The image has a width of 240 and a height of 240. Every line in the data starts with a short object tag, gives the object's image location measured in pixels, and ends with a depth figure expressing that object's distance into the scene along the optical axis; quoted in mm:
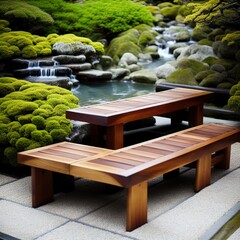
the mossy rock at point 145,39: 19906
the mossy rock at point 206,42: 16911
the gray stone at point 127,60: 17466
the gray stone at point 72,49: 14227
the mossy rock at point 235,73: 11534
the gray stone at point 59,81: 10578
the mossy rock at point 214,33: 17266
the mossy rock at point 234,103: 8719
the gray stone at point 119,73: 16500
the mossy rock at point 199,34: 19594
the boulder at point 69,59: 13906
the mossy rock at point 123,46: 18414
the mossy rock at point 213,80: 11125
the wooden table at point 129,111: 5875
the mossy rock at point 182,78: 11523
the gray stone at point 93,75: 15227
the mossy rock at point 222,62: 12688
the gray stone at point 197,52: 15524
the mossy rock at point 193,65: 12672
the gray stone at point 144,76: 15781
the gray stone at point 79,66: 14337
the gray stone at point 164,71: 15508
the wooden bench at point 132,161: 4715
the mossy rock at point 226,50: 13641
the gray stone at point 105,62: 17023
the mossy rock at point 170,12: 24625
